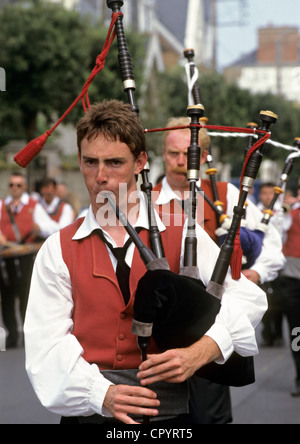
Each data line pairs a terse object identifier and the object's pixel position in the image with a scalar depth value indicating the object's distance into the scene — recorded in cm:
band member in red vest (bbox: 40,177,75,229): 1829
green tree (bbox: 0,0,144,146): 3515
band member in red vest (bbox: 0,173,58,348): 1648
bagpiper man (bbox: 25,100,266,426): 418
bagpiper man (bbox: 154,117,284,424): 738
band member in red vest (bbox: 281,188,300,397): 1176
